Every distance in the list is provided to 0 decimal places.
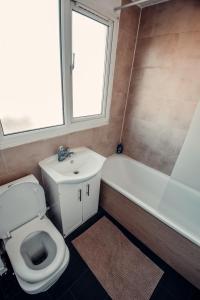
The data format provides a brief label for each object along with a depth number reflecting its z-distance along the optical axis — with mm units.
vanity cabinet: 1319
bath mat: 1259
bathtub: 1725
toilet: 1003
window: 1059
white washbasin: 1233
